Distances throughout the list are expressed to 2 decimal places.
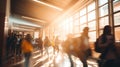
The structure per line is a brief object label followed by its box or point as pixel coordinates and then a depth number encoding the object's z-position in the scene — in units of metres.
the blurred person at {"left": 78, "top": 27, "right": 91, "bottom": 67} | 4.39
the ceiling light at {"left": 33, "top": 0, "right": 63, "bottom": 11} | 9.90
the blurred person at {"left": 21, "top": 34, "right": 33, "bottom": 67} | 4.99
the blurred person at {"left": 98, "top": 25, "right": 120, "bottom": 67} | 2.78
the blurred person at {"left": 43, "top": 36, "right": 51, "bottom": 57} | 10.34
